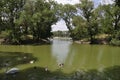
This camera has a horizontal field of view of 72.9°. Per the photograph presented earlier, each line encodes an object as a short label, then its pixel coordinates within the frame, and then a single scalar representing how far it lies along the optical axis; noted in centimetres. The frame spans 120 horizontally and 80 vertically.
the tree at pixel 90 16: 2320
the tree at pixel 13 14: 1939
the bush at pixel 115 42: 1930
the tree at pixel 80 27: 2354
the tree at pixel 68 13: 2544
